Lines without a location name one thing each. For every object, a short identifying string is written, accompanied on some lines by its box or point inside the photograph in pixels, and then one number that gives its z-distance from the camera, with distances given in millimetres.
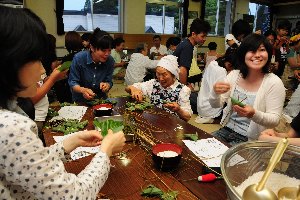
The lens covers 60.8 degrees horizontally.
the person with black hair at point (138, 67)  6410
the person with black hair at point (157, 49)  8663
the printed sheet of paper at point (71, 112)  2309
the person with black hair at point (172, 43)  7800
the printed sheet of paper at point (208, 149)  1538
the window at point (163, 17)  10016
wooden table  1229
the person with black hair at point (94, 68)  3054
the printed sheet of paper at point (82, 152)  1590
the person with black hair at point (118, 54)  7582
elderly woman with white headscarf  2670
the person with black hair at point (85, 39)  5854
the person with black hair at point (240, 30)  4617
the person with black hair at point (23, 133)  809
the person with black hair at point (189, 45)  4297
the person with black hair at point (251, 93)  2301
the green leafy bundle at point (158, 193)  1181
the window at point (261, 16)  13188
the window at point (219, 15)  11672
